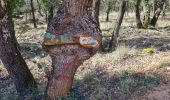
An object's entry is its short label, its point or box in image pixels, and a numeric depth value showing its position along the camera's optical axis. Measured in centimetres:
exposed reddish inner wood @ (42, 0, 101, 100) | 301
